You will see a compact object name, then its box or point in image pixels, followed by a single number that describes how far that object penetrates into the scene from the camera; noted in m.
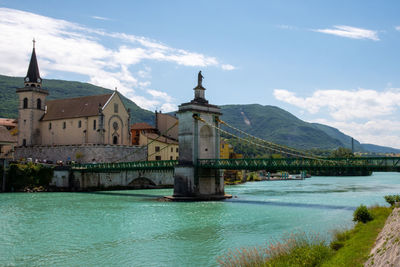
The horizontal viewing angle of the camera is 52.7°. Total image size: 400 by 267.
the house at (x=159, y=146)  72.12
